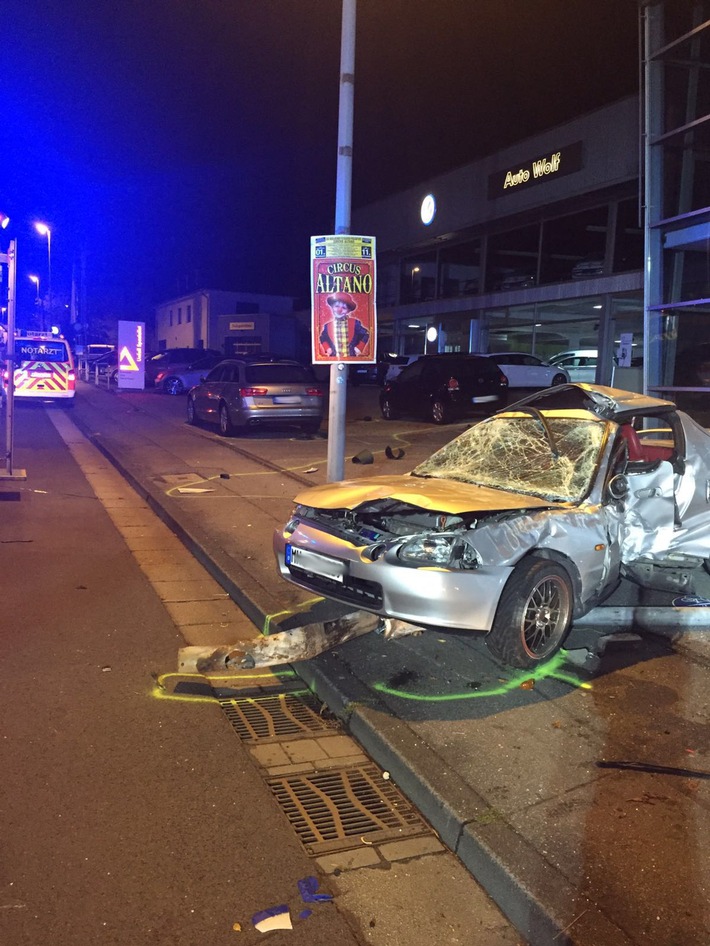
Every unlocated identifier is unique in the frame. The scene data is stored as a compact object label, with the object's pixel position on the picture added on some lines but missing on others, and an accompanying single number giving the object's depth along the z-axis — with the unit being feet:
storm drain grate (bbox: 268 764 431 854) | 10.98
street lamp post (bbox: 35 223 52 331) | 116.16
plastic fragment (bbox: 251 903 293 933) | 9.00
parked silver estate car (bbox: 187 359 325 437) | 51.83
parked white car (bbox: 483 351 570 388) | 82.17
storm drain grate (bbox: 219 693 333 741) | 14.15
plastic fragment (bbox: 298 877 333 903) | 9.55
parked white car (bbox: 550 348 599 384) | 85.10
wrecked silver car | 15.15
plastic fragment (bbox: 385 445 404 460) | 28.17
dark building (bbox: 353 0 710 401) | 44.91
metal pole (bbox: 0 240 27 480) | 35.06
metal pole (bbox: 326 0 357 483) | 27.12
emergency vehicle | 77.30
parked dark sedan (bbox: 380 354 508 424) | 61.72
